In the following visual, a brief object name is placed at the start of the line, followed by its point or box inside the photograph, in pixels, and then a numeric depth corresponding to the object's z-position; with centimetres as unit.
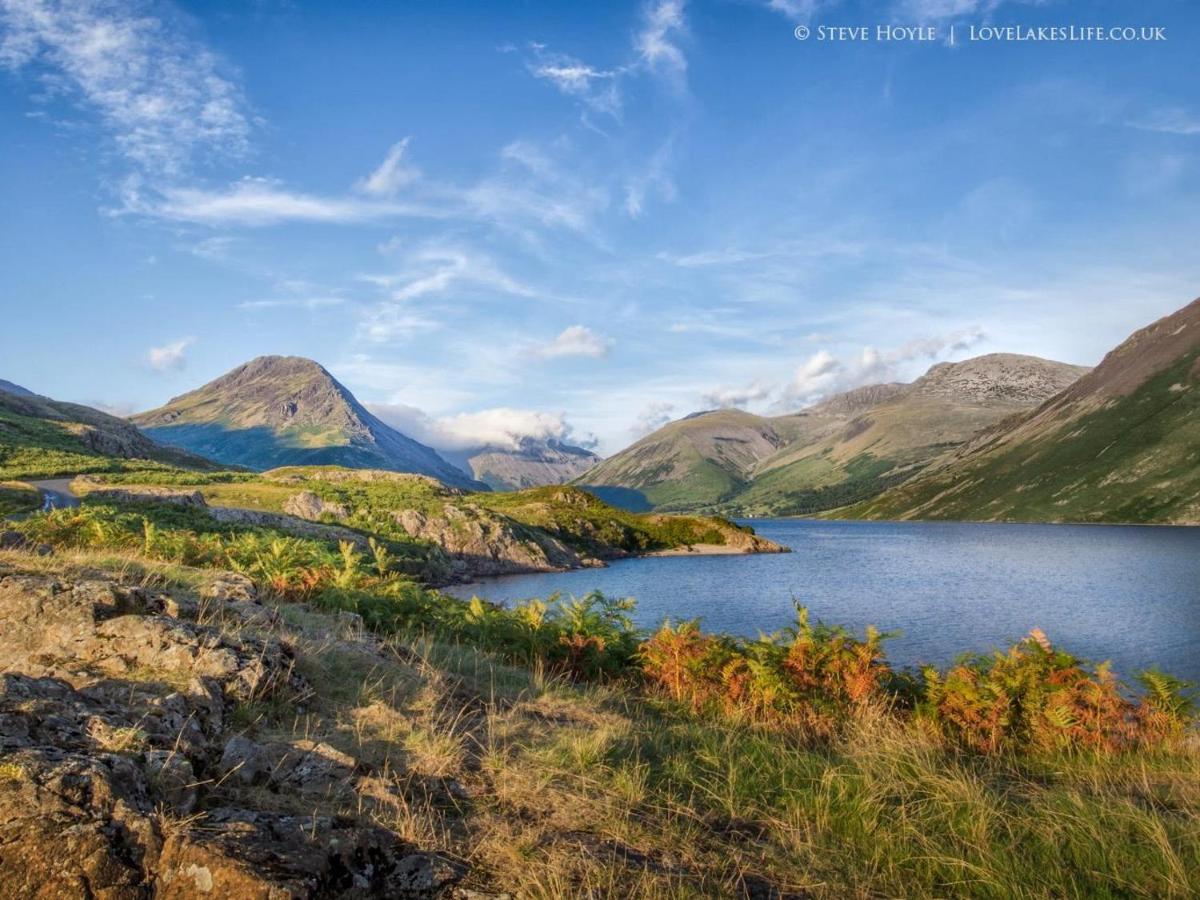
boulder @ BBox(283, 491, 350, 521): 6147
